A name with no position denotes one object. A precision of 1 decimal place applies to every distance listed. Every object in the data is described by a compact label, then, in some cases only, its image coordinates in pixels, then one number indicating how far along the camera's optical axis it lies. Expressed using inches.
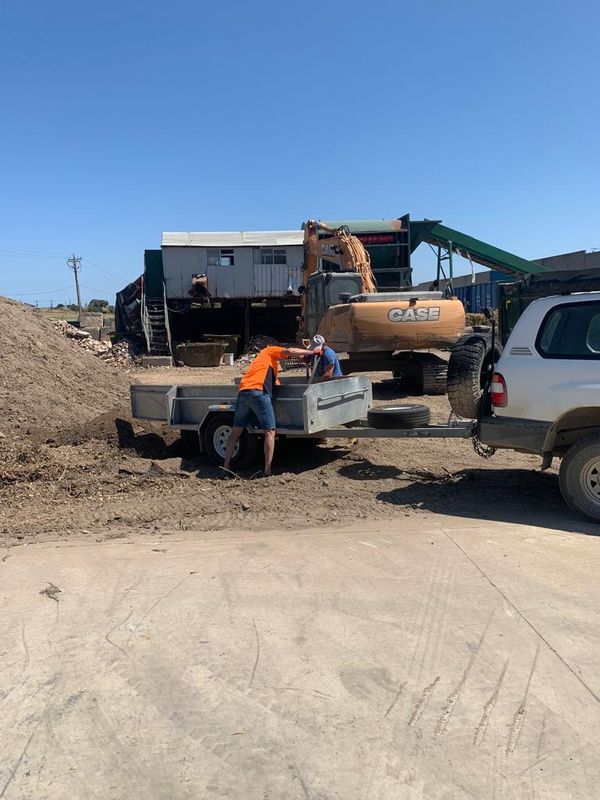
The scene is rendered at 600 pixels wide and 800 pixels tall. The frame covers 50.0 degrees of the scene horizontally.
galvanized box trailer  289.7
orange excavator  494.0
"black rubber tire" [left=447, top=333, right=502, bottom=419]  265.7
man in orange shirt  292.4
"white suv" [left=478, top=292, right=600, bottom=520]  224.8
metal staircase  1125.1
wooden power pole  3260.3
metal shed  1171.3
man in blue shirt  323.6
